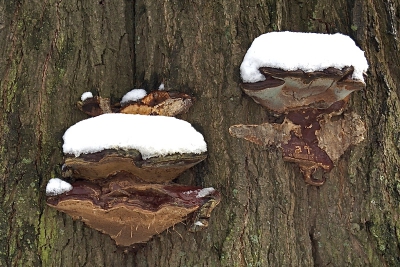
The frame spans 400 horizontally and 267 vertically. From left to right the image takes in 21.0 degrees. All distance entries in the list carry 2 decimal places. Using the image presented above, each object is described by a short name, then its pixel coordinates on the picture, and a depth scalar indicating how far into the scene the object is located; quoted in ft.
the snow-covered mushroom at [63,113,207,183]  4.67
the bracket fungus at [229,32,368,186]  4.72
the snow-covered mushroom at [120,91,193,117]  4.98
